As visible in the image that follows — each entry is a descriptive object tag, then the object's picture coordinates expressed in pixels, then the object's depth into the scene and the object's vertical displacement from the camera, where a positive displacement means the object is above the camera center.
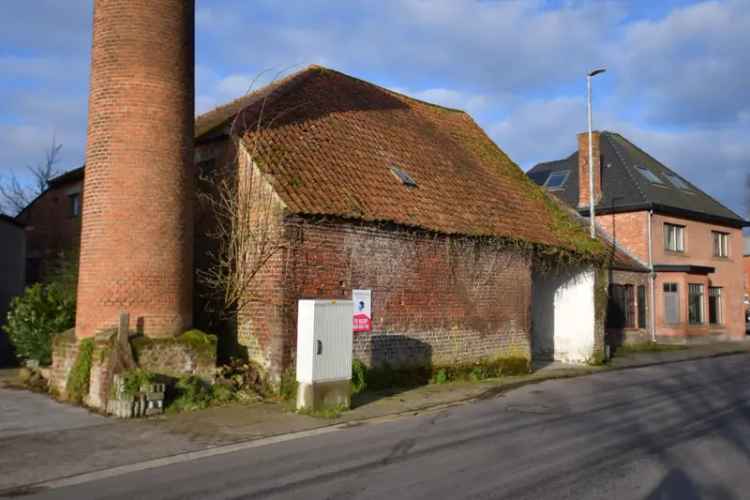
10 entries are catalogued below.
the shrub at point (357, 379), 13.52 -1.49
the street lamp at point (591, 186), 23.47 +4.28
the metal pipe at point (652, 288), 29.56 +0.78
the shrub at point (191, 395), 11.66 -1.62
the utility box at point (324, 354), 11.57 -0.88
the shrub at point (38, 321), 14.93 -0.48
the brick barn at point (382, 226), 13.55 +1.76
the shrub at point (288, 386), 12.81 -1.56
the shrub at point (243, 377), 12.77 -1.42
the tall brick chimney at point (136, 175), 12.39 +2.28
